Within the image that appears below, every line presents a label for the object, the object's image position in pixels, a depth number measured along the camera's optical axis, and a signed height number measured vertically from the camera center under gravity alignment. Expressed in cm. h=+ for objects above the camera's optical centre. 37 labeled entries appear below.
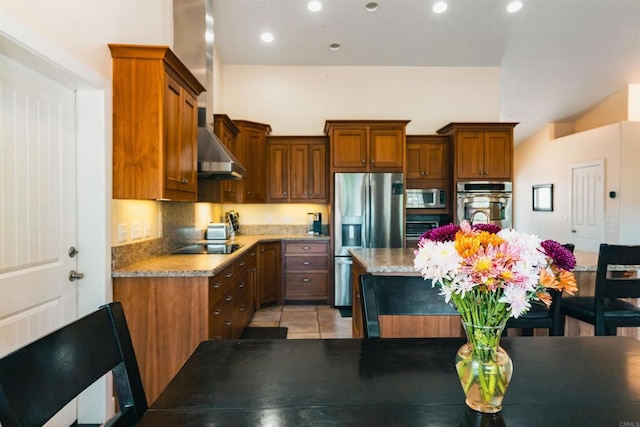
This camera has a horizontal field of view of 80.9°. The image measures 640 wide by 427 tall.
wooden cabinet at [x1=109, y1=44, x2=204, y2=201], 233 +56
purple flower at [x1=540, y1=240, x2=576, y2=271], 84 -10
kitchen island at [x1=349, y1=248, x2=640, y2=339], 228 -66
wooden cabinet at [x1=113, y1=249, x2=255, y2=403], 229 -66
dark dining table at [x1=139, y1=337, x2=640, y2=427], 84 -46
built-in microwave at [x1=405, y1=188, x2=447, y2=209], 527 +16
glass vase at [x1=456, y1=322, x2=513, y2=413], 83 -35
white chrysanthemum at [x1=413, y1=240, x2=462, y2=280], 78 -11
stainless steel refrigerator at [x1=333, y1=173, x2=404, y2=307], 475 +1
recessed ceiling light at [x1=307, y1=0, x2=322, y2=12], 417 +231
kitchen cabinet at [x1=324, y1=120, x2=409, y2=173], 482 +84
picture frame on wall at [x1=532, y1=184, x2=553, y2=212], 819 +29
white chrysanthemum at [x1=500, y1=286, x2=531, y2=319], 76 -18
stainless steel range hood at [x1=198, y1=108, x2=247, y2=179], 325 +46
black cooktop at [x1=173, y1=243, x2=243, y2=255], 324 -35
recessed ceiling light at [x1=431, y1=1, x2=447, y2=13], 423 +232
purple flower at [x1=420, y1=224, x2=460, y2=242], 92 -6
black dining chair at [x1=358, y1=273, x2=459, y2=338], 144 -33
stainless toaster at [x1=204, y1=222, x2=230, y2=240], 430 -24
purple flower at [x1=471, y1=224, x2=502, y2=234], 90 -4
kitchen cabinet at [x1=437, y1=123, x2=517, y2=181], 508 +79
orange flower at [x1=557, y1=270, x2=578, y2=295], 83 -16
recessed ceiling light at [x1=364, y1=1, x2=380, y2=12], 420 +231
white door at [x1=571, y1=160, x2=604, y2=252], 668 +10
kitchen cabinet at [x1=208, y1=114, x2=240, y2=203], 418 +85
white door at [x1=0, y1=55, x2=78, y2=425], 168 +3
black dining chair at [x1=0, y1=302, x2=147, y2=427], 66 -33
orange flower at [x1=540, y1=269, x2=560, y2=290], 79 -15
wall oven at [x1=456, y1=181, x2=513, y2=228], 506 +13
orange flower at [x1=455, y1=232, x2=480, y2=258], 78 -7
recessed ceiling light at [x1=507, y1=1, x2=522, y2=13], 425 +234
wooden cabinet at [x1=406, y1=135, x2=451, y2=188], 529 +70
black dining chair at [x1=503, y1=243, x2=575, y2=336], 206 -60
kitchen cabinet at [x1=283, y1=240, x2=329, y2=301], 497 -81
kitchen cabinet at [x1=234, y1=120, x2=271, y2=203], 489 +70
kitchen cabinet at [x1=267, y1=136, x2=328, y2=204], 527 +59
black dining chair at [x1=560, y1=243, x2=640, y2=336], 194 -51
